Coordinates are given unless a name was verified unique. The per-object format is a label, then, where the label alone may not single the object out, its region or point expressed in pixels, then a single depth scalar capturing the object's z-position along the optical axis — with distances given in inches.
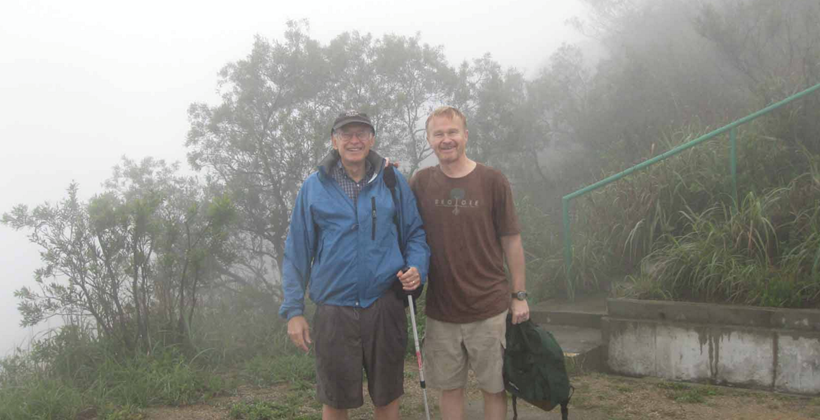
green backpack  128.6
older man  120.4
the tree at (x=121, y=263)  213.5
